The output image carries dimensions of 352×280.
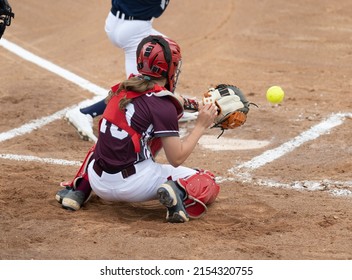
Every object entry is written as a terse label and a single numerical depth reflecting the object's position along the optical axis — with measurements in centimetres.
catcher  1082
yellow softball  1380
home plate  1502
